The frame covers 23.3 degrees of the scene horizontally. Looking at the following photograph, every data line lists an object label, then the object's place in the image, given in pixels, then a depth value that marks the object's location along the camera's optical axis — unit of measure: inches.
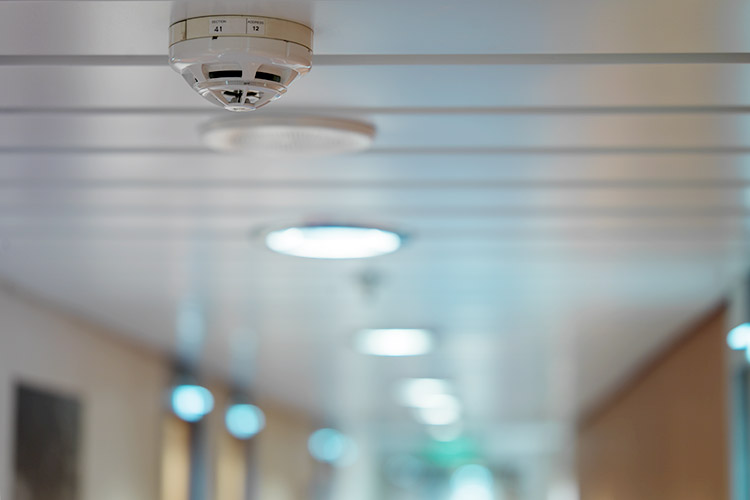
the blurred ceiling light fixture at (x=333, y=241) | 224.7
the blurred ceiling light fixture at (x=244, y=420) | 641.1
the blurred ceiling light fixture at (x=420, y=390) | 603.7
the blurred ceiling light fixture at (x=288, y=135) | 154.0
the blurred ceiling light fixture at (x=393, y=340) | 372.3
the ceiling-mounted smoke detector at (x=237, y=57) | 105.2
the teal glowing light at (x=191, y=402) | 511.4
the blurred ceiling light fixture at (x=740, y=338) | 286.2
